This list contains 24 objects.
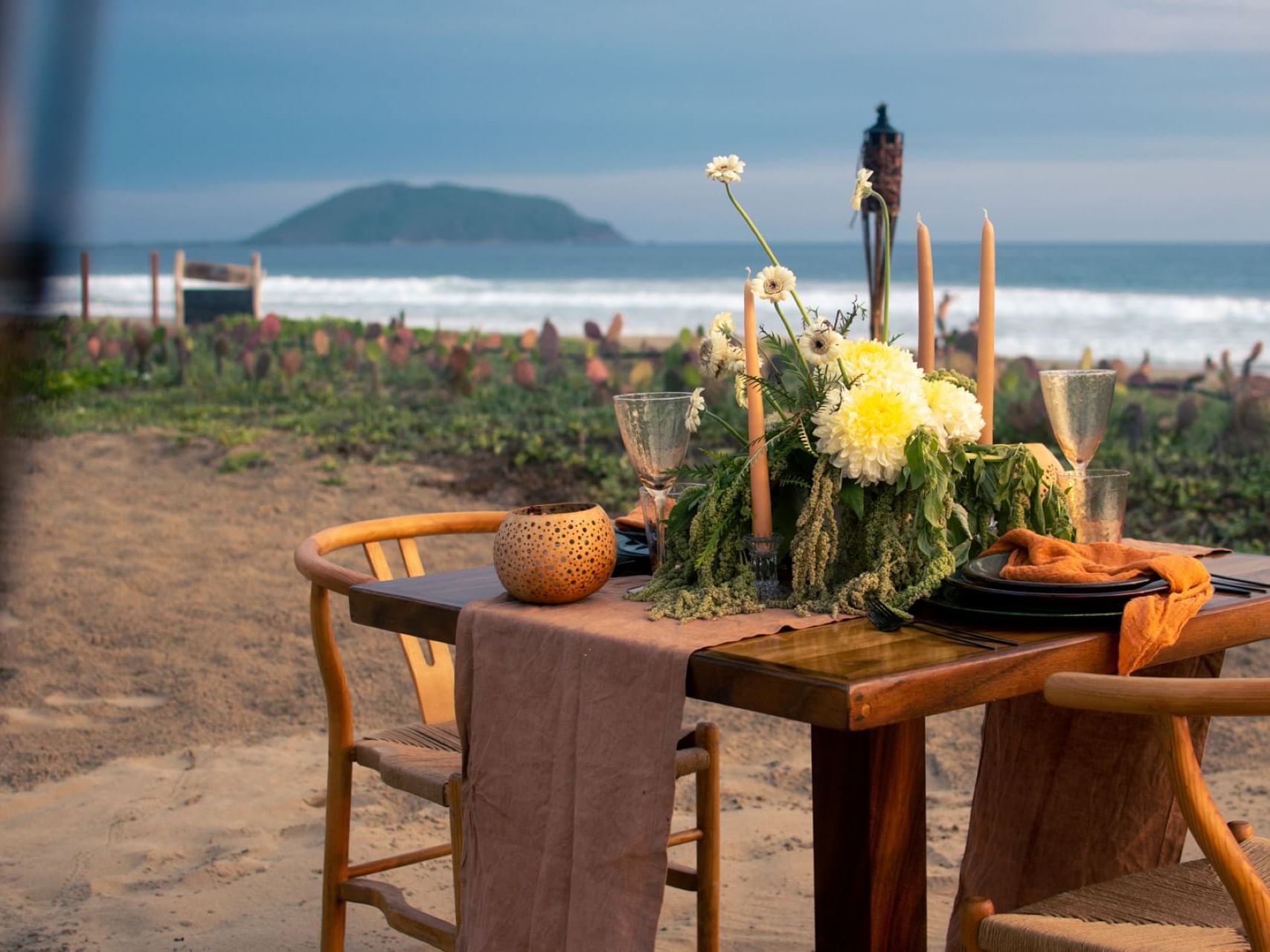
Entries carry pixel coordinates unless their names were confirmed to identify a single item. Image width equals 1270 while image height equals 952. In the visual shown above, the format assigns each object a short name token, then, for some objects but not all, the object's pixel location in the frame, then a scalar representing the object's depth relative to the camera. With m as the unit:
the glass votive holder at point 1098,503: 2.10
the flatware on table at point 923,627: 1.71
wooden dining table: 1.56
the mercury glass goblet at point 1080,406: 2.11
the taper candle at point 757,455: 1.94
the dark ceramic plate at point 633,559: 2.25
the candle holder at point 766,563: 1.94
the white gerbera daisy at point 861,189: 2.02
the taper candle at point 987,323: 2.09
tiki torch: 3.50
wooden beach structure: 14.43
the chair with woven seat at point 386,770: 2.39
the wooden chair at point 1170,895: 1.56
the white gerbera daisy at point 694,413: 1.97
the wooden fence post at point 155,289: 14.49
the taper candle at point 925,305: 2.06
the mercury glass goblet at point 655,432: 1.97
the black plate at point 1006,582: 1.76
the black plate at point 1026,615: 1.76
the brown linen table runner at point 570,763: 1.76
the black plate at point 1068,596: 1.76
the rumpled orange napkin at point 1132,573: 1.73
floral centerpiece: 1.85
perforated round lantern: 1.92
